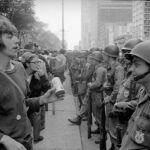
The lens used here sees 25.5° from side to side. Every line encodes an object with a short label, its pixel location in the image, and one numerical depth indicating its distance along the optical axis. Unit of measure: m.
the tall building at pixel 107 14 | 140.65
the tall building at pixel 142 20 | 102.56
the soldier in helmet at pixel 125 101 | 3.76
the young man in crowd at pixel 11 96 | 2.37
